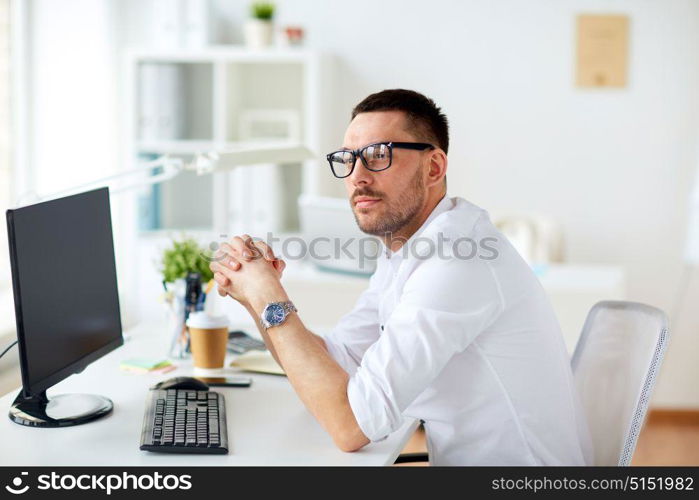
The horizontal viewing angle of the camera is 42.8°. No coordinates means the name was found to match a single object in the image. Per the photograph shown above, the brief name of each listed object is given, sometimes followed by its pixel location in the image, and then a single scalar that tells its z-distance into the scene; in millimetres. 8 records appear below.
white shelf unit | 4117
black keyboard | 1580
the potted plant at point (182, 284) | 2312
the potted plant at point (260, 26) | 4148
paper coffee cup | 2186
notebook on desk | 2184
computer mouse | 1950
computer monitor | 1572
